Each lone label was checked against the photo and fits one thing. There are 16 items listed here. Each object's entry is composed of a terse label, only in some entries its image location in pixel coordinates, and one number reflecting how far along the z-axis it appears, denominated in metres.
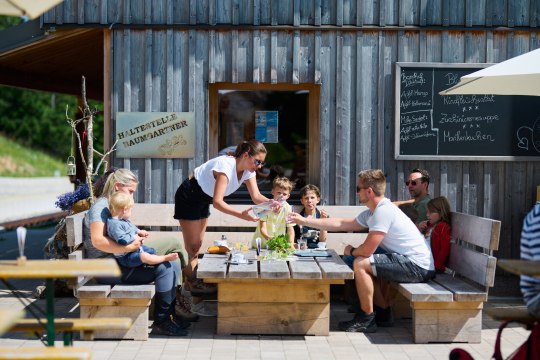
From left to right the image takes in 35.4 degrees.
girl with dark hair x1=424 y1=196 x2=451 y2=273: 7.84
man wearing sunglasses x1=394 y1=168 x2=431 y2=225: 8.56
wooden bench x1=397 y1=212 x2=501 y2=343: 6.83
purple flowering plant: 9.01
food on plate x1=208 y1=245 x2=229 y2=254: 7.83
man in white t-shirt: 7.16
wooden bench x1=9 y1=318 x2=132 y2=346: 5.05
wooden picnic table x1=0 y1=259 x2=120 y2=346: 4.55
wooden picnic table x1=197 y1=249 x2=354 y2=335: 7.13
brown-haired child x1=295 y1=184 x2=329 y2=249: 8.51
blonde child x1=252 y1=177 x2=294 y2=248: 8.12
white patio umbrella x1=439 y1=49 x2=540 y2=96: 7.14
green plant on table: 7.50
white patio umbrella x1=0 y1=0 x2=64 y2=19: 5.09
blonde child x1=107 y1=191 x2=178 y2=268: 6.73
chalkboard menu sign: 9.24
